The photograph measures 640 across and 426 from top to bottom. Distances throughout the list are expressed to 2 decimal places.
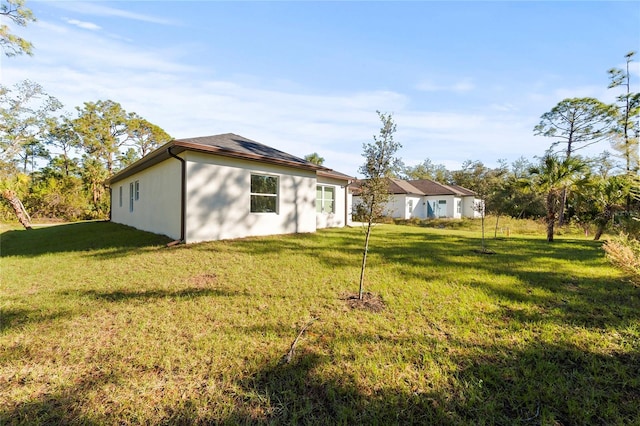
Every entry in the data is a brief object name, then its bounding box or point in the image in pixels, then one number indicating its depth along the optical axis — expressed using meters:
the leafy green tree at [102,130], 28.05
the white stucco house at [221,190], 8.68
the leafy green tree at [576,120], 23.88
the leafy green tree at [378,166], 4.65
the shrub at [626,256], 2.66
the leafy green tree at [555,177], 11.20
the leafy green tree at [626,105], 21.55
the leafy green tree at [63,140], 27.98
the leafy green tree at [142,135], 30.20
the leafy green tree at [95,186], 24.86
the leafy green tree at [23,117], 23.07
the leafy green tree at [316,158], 40.95
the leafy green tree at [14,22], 11.98
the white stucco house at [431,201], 26.31
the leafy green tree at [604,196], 11.50
